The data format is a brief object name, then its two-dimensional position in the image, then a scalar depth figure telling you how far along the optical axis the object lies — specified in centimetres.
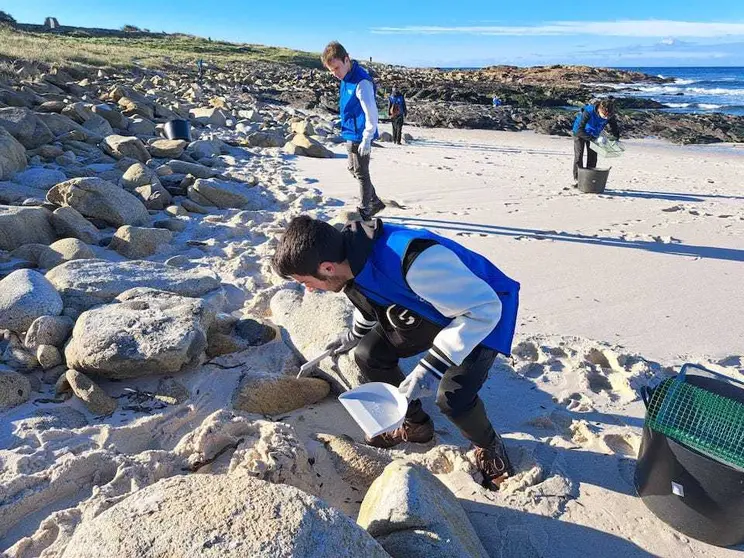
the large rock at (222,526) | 131
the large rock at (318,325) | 299
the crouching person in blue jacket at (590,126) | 780
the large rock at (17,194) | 530
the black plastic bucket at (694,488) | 196
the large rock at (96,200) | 522
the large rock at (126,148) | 756
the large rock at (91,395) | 274
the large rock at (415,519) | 175
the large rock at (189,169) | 737
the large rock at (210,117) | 1268
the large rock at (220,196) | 651
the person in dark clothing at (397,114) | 1241
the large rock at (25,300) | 316
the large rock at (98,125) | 873
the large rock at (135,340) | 285
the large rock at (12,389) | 271
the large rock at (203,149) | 863
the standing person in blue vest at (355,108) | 513
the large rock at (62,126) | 794
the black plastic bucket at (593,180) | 739
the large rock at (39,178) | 596
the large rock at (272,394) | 284
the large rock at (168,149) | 820
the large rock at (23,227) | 445
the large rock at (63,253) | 414
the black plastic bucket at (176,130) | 946
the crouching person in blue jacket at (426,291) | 199
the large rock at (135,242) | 481
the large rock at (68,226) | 480
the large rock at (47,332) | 307
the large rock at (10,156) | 602
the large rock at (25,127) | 700
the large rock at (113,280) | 352
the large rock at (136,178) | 635
